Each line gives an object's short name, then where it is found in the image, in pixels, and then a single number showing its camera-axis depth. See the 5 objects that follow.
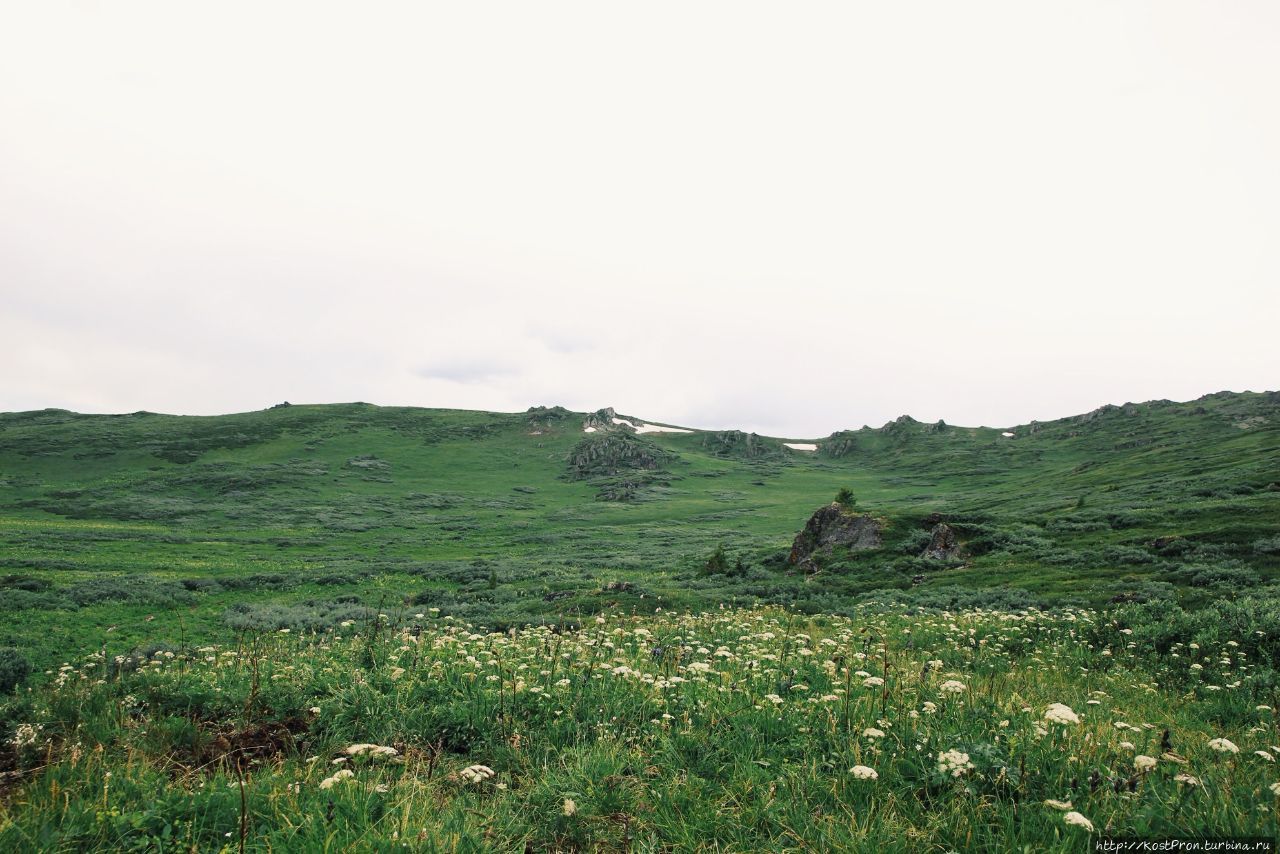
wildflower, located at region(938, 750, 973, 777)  4.41
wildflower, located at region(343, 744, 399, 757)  4.66
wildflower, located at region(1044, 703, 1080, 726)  4.80
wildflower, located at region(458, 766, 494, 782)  4.62
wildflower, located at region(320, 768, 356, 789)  3.96
